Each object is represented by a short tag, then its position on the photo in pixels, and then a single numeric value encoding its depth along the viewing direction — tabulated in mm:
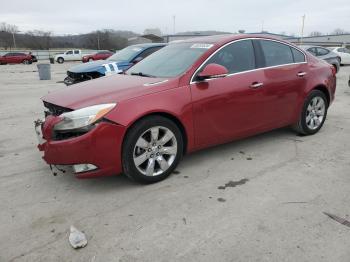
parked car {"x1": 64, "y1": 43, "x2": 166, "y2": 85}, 8023
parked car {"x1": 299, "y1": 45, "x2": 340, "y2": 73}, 15791
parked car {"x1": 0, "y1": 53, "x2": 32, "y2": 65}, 38188
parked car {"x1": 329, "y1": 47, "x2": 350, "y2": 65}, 22188
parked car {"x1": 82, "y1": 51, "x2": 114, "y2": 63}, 36756
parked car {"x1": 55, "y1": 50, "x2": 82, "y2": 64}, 41344
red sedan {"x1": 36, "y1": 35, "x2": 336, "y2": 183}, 3350
